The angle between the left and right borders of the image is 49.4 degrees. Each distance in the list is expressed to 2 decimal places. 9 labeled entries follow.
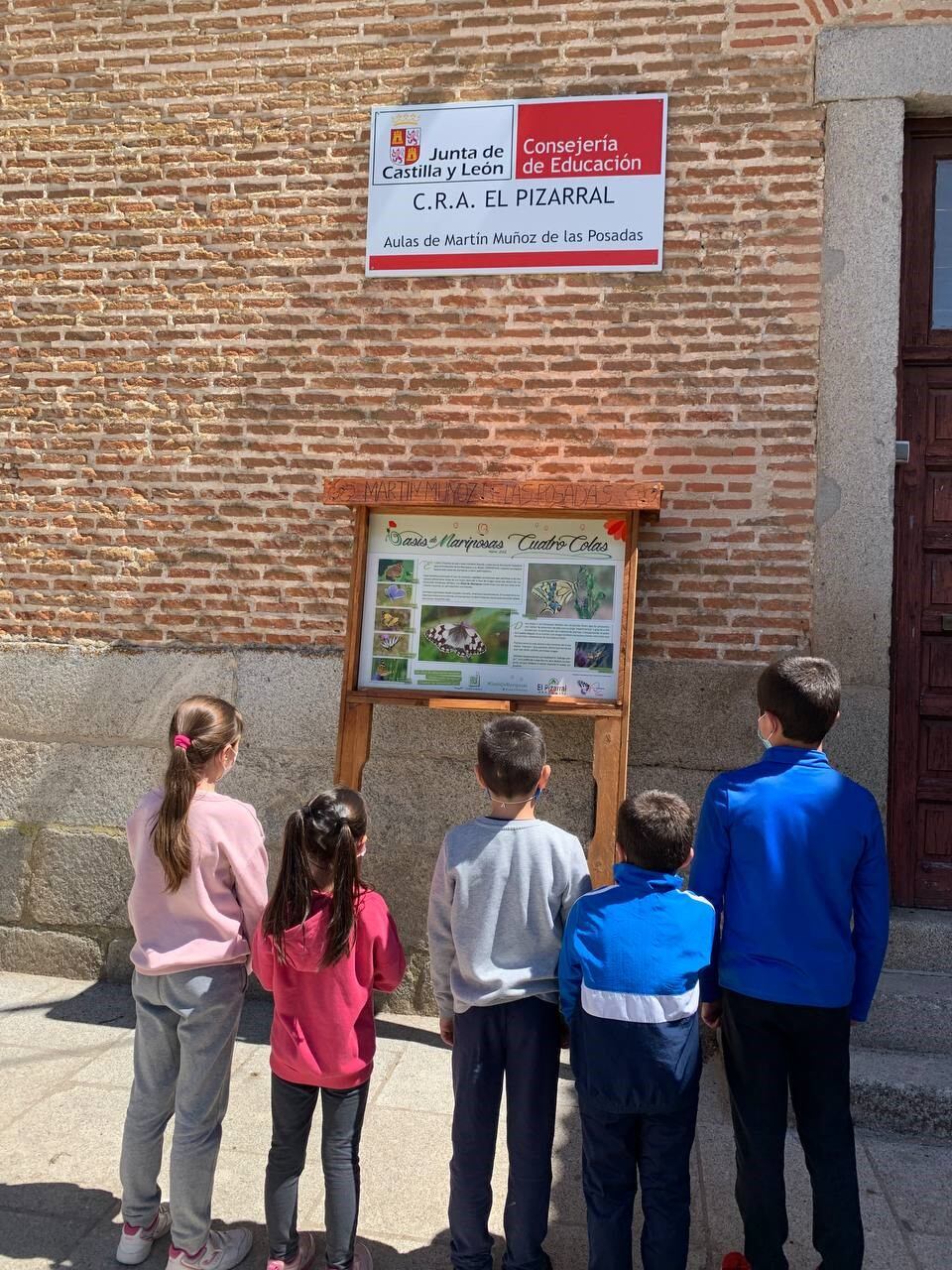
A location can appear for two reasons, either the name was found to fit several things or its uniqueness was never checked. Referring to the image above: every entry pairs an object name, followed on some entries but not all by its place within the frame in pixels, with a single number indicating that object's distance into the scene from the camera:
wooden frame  4.29
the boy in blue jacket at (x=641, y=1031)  2.54
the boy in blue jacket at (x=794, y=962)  2.71
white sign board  4.86
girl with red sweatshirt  2.69
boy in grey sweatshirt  2.71
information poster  4.40
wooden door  4.78
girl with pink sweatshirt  2.86
